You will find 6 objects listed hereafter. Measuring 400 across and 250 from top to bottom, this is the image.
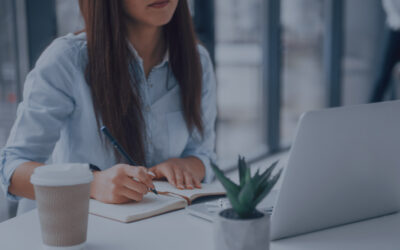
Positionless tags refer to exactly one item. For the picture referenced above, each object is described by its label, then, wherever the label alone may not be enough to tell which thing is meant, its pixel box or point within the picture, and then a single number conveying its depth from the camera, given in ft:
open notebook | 4.90
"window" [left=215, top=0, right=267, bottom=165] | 14.83
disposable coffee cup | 4.23
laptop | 4.37
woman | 5.66
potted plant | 4.02
